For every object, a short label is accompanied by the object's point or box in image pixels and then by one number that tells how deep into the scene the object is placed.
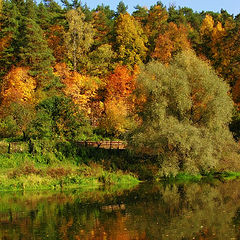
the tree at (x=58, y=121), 37.25
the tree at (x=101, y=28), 66.88
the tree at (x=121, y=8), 85.94
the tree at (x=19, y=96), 45.31
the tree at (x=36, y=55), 53.06
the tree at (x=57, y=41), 62.59
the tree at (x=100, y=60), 58.47
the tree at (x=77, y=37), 56.38
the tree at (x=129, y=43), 62.22
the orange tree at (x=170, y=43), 59.53
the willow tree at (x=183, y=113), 33.03
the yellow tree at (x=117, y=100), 48.19
